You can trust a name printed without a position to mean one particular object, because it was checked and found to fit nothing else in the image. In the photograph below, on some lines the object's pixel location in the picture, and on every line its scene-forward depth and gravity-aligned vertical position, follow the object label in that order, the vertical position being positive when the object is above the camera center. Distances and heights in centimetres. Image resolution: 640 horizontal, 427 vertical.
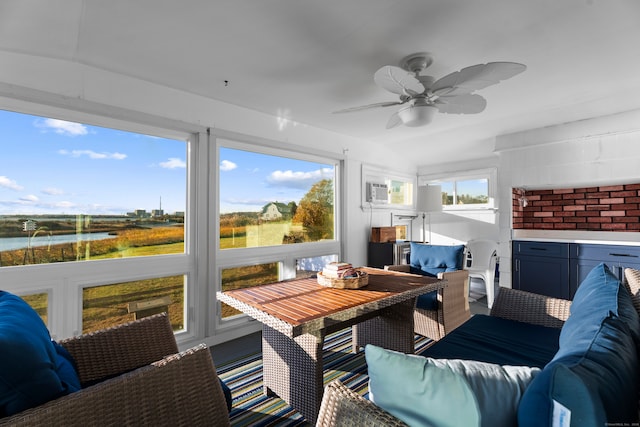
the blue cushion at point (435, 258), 317 -39
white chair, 406 -55
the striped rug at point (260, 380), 190 -116
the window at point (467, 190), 524 +52
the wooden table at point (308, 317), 165 -51
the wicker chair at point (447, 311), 275 -82
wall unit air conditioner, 470 +42
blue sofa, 65 -38
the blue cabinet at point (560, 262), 339 -49
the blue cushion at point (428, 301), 279 -72
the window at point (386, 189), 469 +50
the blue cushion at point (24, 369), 85 -42
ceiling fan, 183 +86
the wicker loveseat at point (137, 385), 95 -60
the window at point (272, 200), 327 +24
